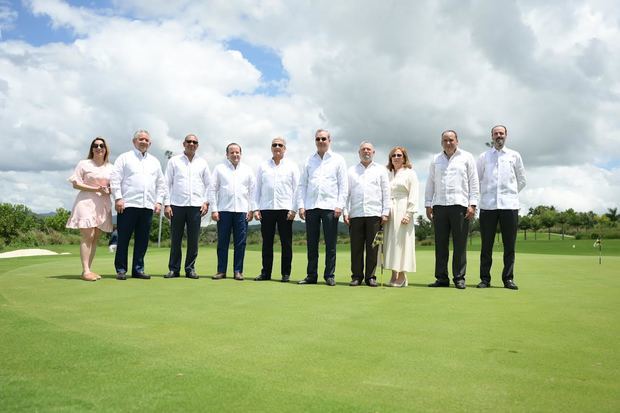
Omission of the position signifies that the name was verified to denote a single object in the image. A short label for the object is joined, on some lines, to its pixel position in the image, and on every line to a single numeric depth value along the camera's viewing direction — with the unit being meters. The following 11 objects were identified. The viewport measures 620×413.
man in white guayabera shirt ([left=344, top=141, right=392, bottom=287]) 8.03
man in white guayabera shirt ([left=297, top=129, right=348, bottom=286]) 8.12
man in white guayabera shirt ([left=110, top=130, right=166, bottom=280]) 8.02
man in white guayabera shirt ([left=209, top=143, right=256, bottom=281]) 8.61
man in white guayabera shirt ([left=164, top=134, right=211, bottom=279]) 8.62
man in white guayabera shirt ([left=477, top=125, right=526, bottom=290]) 7.98
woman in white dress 7.96
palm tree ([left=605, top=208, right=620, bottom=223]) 99.60
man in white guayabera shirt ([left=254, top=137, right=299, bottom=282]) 8.43
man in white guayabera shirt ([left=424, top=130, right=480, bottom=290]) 7.93
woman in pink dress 7.75
